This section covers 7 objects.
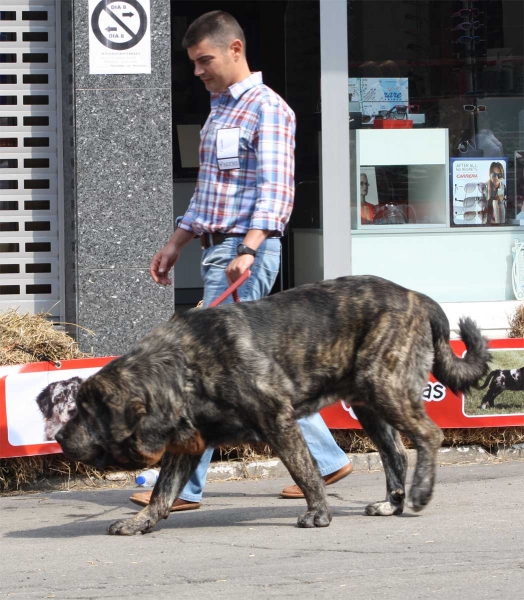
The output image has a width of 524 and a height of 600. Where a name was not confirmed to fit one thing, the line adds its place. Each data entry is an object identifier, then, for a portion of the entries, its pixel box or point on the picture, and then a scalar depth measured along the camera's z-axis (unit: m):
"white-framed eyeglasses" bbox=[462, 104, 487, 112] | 18.29
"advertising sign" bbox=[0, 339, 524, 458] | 12.75
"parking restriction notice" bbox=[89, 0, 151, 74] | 16.01
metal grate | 17.19
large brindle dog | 10.00
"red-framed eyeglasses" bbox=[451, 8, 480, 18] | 18.49
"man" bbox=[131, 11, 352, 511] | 11.02
